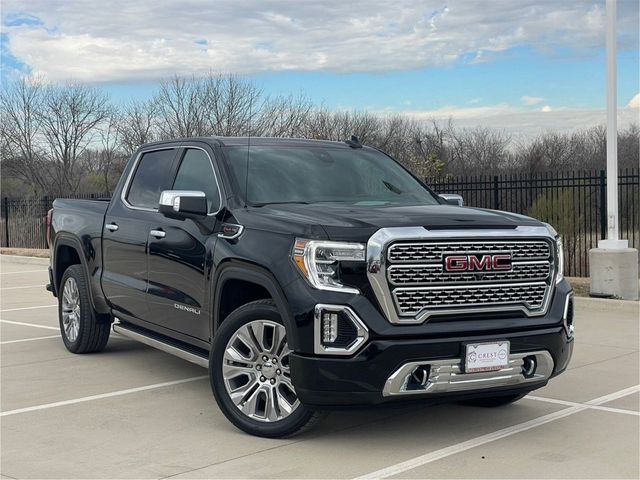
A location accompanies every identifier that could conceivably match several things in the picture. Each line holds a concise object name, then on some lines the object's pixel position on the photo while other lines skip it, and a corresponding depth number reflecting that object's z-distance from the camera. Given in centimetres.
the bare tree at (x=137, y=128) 3472
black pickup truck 491
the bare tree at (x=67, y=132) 3894
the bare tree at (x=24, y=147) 3925
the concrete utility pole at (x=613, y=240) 1160
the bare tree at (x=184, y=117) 3279
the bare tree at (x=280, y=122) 3272
